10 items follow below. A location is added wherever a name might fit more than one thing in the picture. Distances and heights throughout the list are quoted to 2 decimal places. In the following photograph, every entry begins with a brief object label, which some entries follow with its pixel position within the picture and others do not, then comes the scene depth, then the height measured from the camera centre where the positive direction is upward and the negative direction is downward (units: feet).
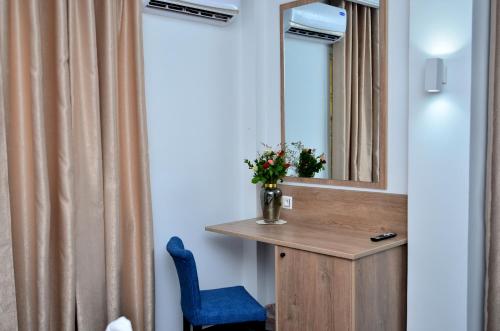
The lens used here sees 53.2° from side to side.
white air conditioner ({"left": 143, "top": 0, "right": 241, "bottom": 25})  9.48 +2.31
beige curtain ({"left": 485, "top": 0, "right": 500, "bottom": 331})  7.11 -0.85
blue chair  8.03 -3.01
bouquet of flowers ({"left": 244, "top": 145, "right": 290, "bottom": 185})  9.59 -0.83
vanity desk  7.37 -2.20
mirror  8.71 +0.65
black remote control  7.92 -1.81
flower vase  9.64 -1.48
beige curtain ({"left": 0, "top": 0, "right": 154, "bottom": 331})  7.72 -0.64
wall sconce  7.22 +0.69
